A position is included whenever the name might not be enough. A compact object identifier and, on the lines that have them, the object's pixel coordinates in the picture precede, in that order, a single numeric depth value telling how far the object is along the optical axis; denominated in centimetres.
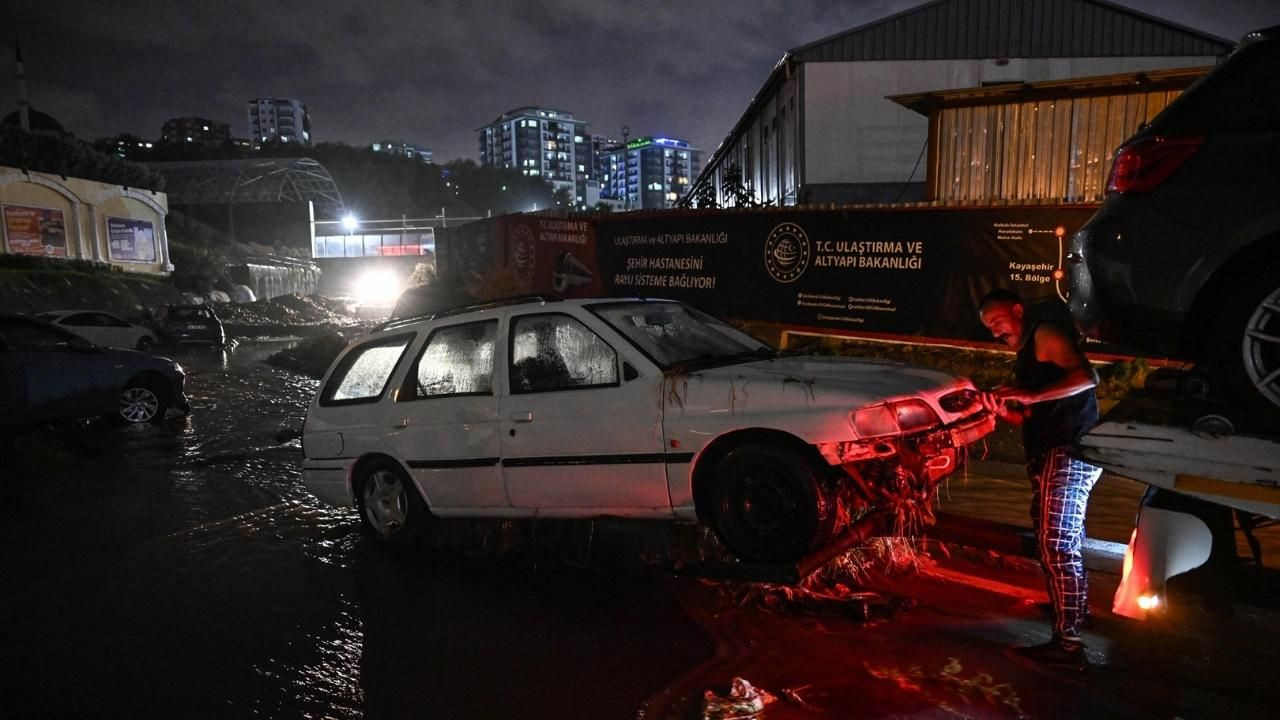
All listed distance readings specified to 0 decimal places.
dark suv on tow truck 299
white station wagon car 394
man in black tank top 339
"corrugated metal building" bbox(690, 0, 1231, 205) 1656
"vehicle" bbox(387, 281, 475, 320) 1627
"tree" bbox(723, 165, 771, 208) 1598
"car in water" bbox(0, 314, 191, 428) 859
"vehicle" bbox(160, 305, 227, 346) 2272
